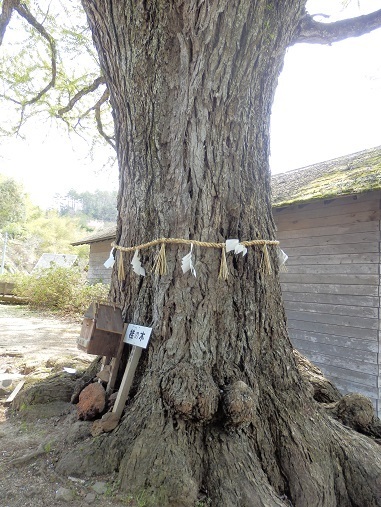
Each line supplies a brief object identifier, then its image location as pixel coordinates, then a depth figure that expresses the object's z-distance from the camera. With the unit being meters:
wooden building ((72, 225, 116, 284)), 14.94
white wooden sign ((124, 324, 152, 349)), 2.32
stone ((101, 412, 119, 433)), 2.20
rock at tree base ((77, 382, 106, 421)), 2.35
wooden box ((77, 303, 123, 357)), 2.31
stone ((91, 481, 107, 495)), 1.93
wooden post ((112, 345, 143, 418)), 2.24
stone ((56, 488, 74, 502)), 1.88
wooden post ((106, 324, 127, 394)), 2.42
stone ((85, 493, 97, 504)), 1.87
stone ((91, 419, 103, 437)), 2.20
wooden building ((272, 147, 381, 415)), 5.55
